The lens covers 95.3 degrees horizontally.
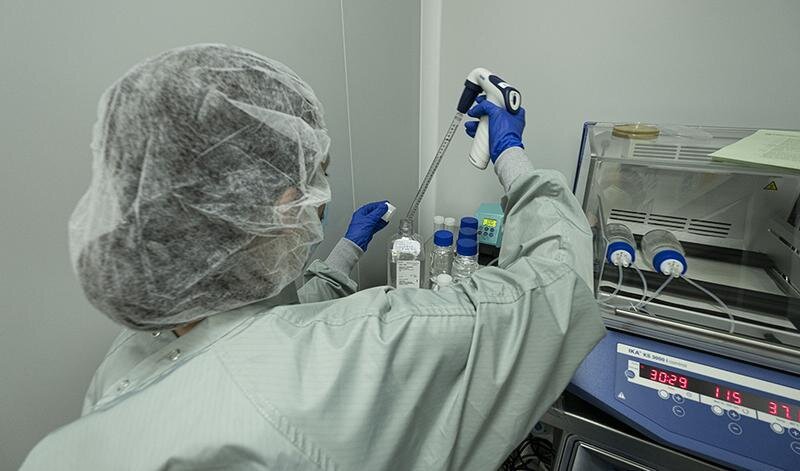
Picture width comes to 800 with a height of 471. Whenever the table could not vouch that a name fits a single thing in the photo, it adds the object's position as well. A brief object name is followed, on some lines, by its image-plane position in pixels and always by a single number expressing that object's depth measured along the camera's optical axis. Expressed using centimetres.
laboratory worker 40
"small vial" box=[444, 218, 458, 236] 138
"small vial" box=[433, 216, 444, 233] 139
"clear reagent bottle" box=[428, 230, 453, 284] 121
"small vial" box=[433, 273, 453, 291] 108
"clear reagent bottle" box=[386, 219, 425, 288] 116
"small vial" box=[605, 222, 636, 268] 87
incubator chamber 62
